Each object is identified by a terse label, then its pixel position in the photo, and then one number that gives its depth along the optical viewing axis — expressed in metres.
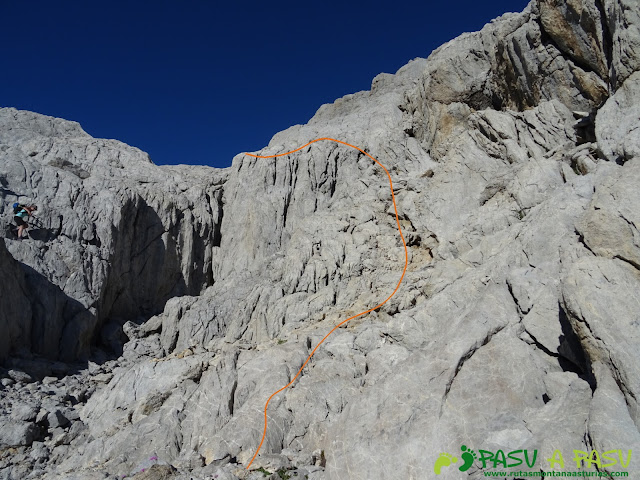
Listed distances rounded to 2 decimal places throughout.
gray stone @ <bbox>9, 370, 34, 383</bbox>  27.97
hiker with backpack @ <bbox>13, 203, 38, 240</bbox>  34.59
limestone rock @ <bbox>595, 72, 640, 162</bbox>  18.50
